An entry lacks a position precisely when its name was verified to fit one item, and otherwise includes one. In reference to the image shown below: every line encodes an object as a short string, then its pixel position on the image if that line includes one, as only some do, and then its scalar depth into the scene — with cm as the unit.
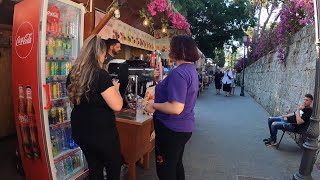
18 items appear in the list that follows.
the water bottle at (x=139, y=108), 382
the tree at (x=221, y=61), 6821
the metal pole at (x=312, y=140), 408
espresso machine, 416
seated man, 552
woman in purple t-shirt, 263
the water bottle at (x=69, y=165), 368
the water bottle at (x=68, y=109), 369
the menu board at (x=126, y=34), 592
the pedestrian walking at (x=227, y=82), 1716
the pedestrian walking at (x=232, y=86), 1836
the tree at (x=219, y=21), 2117
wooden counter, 376
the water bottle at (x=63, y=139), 366
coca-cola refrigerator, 310
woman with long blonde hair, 252
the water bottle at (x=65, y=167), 361
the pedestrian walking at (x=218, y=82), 1841
